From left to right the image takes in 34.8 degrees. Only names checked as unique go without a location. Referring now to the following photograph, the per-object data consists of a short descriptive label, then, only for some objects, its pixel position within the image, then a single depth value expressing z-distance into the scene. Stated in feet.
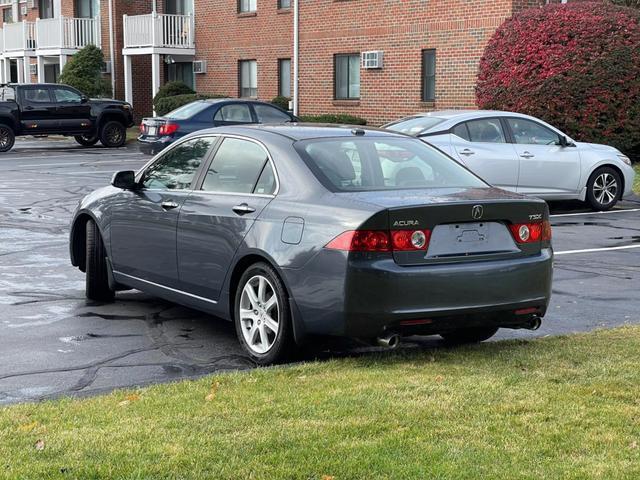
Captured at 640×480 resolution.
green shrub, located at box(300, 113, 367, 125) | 87.61
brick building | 81.51
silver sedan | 48.52
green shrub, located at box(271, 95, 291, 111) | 100.01
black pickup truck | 93.56
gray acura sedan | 19.88
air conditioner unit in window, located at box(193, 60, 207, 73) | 114.42
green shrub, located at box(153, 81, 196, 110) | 112.47
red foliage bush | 65.57
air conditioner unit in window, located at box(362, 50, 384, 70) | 88.17
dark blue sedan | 69.87
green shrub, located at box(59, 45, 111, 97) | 126.00
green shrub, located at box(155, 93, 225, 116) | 104.83
